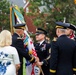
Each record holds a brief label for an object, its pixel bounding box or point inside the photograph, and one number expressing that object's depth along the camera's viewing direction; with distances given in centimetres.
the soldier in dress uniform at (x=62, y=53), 992
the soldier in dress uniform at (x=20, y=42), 1163
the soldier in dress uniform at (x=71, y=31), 1197
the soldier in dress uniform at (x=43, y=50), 1240
